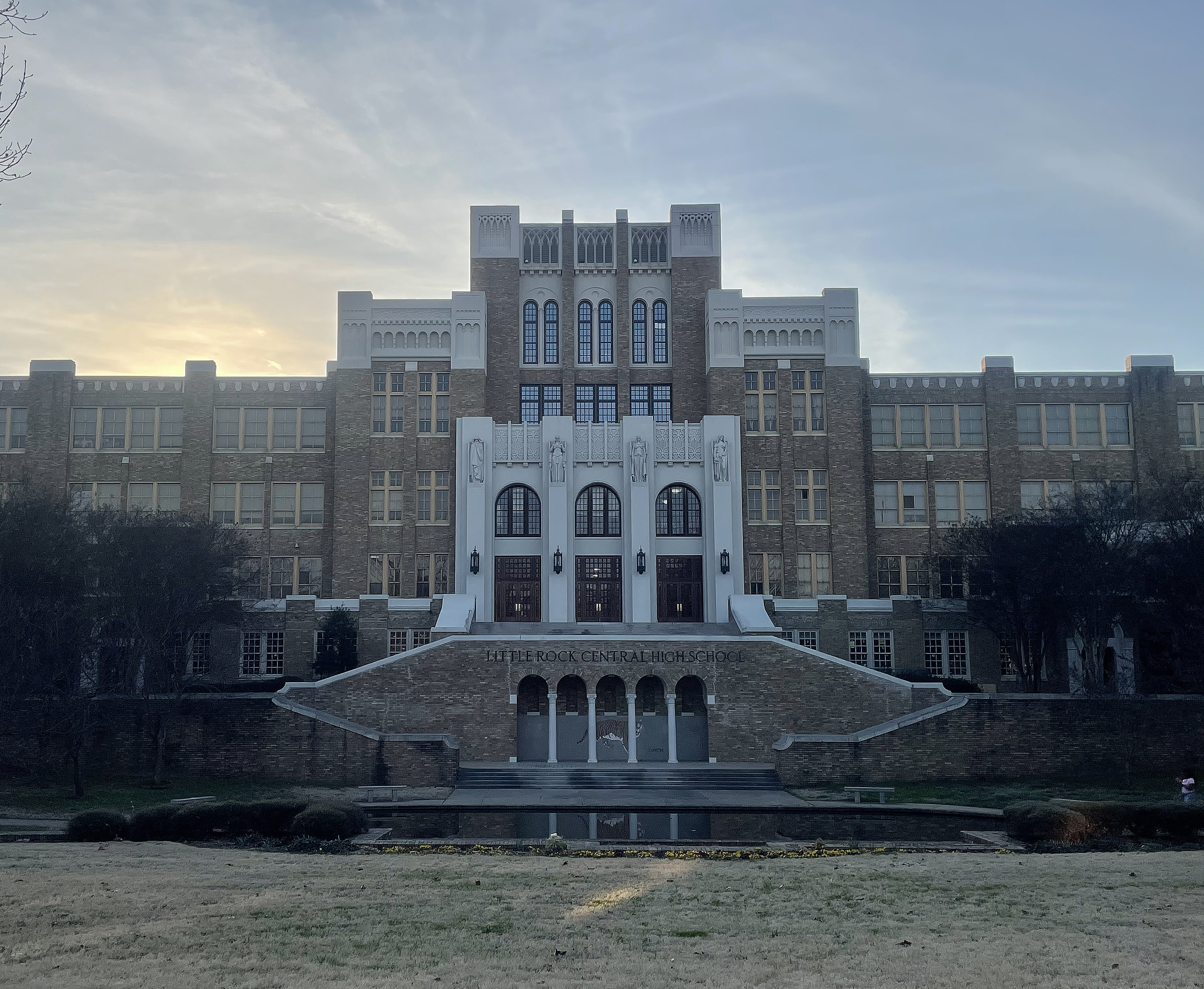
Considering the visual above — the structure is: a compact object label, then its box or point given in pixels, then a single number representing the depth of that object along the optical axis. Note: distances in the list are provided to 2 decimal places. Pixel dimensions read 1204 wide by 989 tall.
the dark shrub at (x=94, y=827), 22.61
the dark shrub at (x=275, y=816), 23.48
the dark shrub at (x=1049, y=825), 23.66
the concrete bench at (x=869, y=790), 31.91
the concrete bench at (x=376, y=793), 32.19
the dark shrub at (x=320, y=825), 22.94
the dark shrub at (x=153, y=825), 23.05
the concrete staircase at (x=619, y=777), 36.97
